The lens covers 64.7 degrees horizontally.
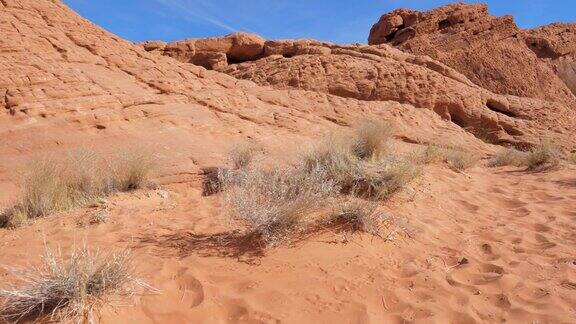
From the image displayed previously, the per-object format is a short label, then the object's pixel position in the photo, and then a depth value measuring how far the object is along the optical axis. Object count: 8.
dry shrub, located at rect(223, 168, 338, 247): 3.57
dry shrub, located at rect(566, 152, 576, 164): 8.75
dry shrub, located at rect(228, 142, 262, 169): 6.16
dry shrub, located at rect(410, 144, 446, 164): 7.19
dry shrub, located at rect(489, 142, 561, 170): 7.82
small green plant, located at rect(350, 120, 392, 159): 6.19
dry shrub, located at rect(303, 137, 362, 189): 5.02
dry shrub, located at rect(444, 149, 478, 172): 7.46
